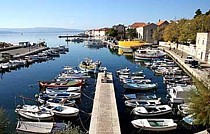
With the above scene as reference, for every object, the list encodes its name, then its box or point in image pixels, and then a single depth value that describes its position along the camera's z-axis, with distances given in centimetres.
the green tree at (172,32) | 4899
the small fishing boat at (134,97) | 1782
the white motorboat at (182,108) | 1555
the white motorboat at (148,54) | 4136
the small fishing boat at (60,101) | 1635
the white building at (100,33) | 11487
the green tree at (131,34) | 7824
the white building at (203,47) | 3162
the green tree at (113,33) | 8701
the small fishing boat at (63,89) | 1919
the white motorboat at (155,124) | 1314
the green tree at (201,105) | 1065
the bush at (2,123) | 867
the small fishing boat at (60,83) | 2131
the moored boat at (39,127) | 1264
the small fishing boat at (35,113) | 1422
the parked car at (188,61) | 3001
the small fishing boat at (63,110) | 1482
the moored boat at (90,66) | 2789
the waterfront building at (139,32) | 7090
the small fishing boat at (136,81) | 2291
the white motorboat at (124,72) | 2681
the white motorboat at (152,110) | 1507
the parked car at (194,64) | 2813
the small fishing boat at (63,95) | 1800
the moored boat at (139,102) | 1654
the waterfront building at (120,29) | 8633
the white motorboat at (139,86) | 2137
